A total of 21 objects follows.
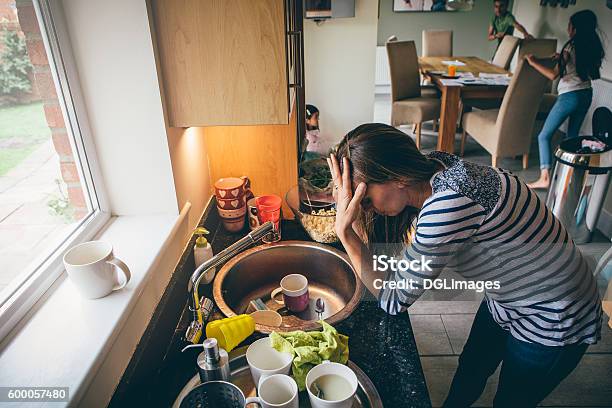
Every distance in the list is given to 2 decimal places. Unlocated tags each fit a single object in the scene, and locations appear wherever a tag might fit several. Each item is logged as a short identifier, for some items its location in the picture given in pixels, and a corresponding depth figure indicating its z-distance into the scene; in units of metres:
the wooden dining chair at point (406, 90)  4.25
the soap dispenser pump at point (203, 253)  1.26
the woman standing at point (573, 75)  3.19
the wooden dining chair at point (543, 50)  4.30
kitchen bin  2.63
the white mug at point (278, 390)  0.80
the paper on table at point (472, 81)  3.83
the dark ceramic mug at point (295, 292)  1.29
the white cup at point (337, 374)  0.77
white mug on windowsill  0.86
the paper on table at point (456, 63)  4.65
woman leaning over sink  0.93
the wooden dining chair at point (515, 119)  3.37
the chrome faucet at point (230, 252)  1.05
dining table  3.74
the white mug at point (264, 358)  0.89
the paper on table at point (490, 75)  4.09
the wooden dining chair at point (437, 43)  5.61
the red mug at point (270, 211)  1.47
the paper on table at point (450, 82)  3.79
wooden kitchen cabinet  1.03
